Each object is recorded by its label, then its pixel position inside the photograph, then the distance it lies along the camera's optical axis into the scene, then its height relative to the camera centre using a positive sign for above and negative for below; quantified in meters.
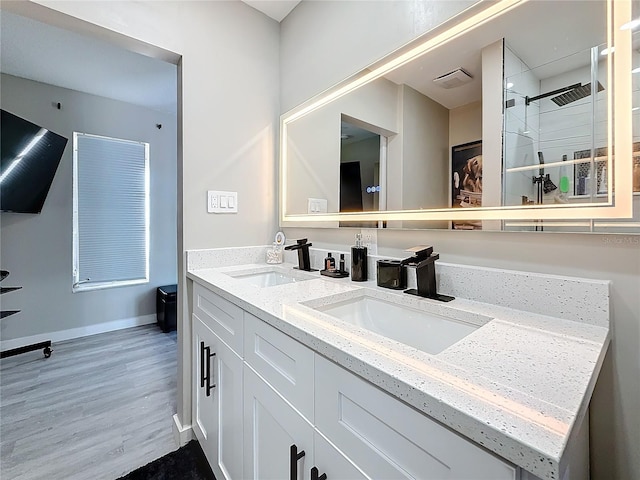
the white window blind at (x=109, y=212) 2.94 +0.32
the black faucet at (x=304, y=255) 1.50 -0.09
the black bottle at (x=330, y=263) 1.41 -0.12
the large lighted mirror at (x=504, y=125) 0.70 +0.36
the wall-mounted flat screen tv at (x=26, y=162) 2.26 +0.68
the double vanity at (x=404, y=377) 0.38 -0.24
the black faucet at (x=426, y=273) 0.92 -0.12
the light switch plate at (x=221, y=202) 1.58 +0.22
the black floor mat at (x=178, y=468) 1.30 -1.08
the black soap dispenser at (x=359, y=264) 1.20 -0.11
